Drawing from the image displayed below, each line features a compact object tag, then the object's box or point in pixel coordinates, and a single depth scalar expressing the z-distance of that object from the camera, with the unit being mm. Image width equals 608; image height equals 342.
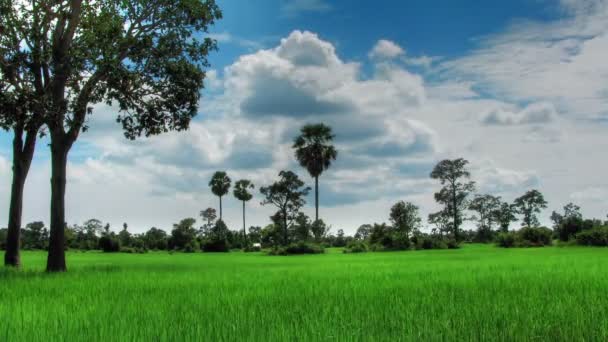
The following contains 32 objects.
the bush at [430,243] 68875
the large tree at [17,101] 20453
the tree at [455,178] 100169
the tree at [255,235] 131862
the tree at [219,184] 115062
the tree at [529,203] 133250
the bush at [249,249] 96438
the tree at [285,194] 95562
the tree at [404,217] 89962
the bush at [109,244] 85250
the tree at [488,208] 125438
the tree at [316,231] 73000
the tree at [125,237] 102294
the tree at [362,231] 167625
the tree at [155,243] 105625
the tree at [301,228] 98188
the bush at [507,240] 67950
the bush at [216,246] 92375
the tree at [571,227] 71250
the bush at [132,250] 85812
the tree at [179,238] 101125
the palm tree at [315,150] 83125
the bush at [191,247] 93500
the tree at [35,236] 101038
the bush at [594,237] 58562
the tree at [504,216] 126562
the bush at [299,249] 65750
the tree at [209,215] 143500
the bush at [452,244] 69938
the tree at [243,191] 114188
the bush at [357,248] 68438
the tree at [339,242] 118062
